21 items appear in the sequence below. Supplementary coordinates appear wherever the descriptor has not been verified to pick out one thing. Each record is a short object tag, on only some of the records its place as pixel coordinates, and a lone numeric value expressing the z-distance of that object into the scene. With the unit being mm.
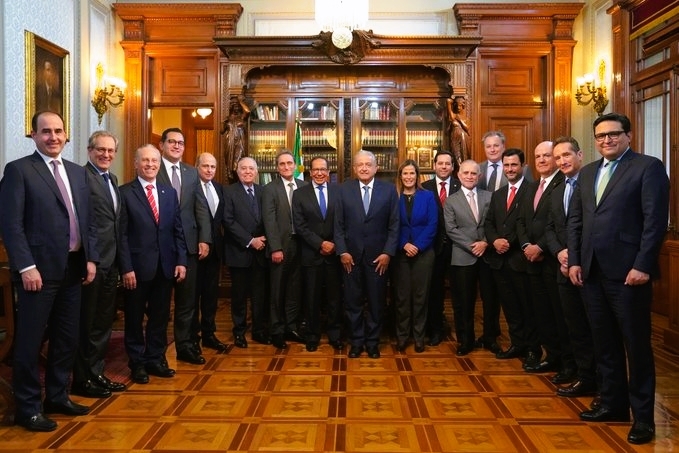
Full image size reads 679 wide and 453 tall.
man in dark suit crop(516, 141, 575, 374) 3459
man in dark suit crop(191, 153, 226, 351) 4078
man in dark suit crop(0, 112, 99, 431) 2609
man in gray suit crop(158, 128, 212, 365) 3779
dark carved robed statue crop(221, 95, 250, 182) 6371
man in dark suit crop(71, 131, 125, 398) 3104
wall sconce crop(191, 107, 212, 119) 7244
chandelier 5957
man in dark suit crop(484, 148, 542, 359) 3775
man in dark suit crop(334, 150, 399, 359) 4012
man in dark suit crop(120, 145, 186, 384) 3371
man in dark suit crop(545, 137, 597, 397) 3164
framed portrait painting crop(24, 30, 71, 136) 4703
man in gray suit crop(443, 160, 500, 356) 4086
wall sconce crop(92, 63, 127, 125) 6102
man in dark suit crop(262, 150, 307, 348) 4250
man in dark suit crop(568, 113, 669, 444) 2518
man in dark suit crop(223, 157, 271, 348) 4234
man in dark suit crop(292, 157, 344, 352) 4191
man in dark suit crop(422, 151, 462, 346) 4305
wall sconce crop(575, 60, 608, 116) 6109
